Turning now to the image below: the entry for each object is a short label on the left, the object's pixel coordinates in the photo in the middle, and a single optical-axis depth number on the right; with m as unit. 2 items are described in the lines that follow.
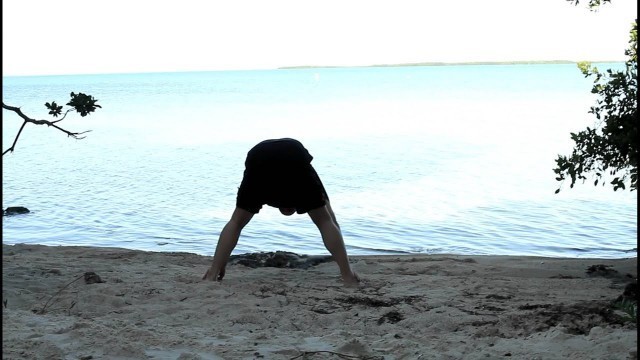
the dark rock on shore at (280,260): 7.70
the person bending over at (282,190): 6.09
